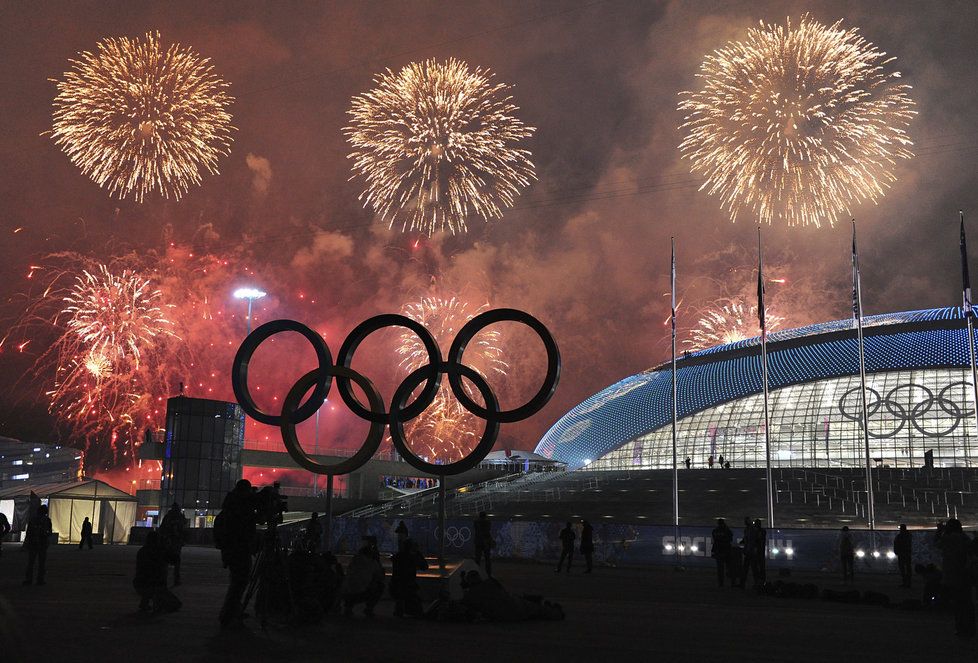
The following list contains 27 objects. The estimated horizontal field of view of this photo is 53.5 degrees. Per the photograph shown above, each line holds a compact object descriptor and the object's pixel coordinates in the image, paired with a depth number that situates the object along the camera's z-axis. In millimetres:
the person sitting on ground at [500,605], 13797
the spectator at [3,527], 20188
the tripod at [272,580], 12953
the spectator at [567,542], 28328
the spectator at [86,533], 40522
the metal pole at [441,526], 15273
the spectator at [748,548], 23750
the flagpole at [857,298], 44009
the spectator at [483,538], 25141
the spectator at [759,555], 23953
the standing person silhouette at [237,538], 12273
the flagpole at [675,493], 42000
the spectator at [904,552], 25297
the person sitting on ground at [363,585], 14180
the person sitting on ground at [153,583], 14078
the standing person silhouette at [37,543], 19234
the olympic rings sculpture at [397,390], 22453
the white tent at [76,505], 48781
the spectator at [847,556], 27500
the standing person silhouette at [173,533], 14906
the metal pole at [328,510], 20406
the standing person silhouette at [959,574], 13719
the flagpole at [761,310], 44278
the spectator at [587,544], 29078
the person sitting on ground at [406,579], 14336
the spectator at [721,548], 24031
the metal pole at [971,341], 40375
